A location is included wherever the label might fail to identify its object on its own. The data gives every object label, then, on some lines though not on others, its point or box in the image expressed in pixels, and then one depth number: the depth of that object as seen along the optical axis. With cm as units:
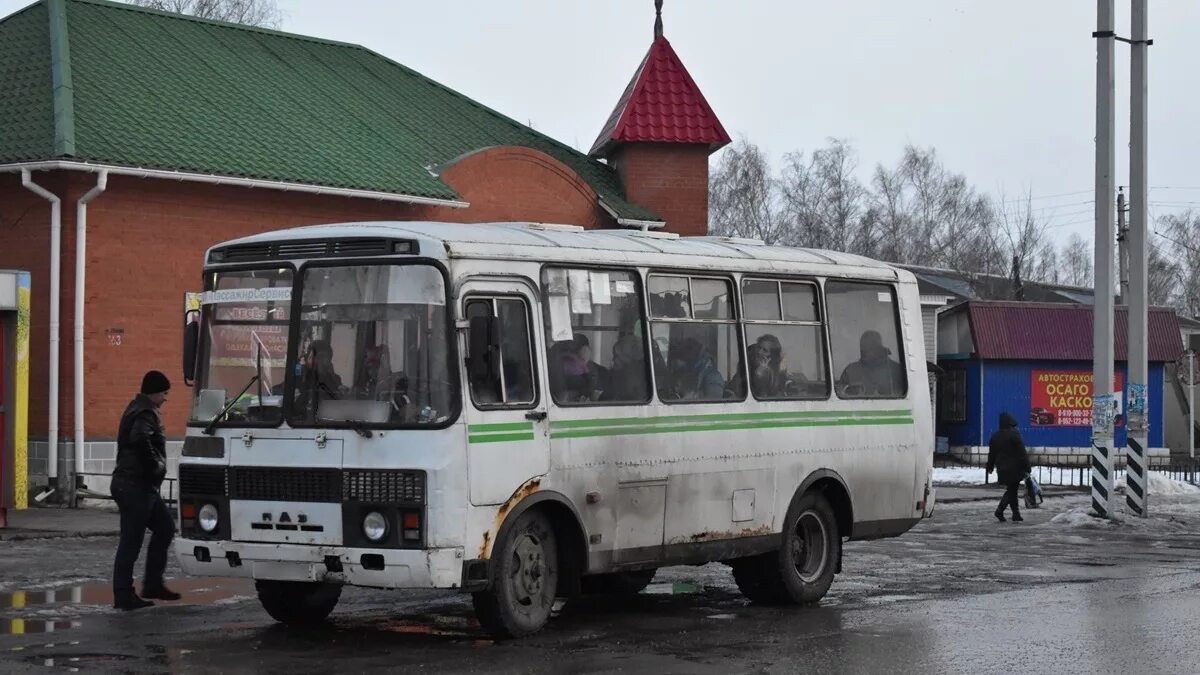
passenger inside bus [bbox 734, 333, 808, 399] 1393
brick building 2416
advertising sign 4775
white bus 1110
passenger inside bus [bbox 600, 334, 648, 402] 1259
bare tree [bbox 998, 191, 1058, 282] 8819
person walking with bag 2603
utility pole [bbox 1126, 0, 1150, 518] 2644
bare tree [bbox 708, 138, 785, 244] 8812
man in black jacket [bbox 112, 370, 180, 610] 1304
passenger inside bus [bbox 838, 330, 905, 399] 1491
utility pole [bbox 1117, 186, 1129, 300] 5041
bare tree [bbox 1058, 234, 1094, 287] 12162
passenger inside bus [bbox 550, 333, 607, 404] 1208
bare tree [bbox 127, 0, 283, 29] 5319
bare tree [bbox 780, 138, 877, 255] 9000
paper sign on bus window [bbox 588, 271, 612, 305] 1259
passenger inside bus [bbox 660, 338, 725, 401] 1320
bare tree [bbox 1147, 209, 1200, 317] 11551
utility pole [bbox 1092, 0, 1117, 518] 2541
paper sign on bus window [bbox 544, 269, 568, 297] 1216
